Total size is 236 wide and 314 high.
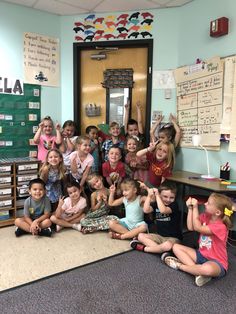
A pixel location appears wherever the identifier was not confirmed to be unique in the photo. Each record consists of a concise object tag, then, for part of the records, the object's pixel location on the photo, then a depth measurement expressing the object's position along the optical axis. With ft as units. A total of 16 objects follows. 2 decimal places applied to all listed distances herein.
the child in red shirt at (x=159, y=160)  9.56
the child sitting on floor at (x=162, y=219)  7.76
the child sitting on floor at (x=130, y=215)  8.55
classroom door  11.37
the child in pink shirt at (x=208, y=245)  6.25
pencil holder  8.85
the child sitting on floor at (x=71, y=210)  9.12
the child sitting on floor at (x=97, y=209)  9.08
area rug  6.49
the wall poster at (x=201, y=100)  9.25
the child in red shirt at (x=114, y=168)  9.73
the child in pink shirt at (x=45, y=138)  10.85
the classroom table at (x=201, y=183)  7.59
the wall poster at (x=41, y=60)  10.95
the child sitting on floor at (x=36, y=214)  8.70
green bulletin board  10.60
